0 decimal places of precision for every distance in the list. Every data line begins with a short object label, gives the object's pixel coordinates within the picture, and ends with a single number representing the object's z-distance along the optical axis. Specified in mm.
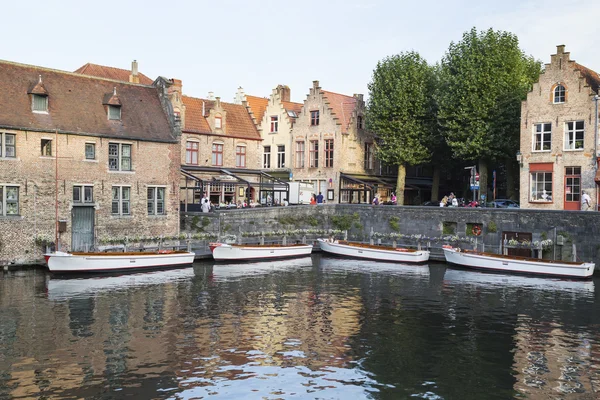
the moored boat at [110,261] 29609
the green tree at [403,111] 48375
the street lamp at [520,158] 41750
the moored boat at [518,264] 32062
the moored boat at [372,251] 38031
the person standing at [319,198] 49125
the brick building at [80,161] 31812
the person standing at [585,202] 36438
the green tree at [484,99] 44125
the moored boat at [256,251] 36500
